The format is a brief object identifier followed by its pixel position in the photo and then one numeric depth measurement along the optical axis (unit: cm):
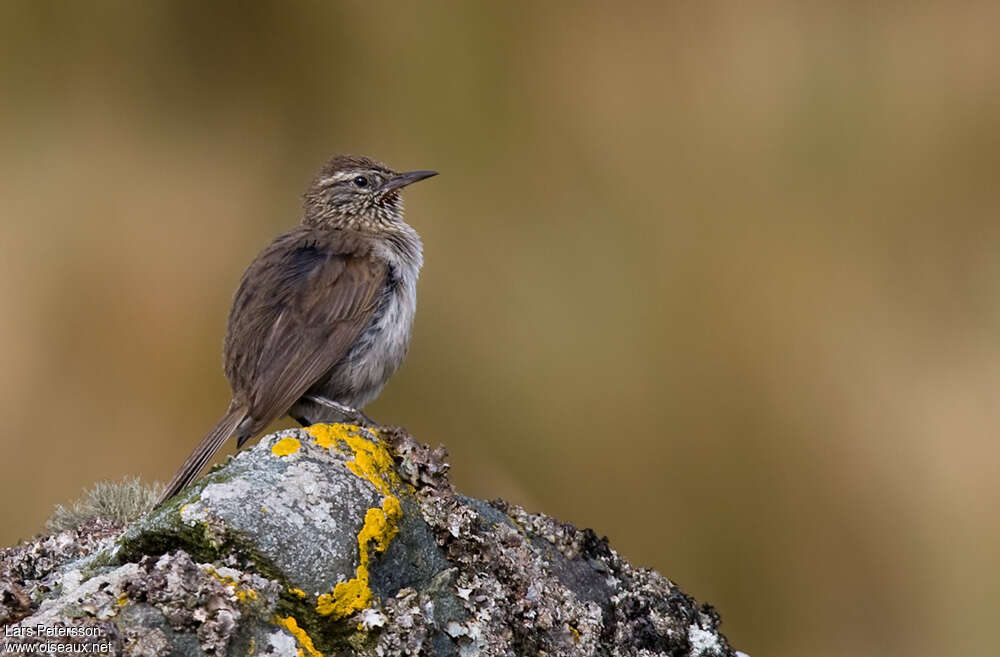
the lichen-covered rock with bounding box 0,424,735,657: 779
